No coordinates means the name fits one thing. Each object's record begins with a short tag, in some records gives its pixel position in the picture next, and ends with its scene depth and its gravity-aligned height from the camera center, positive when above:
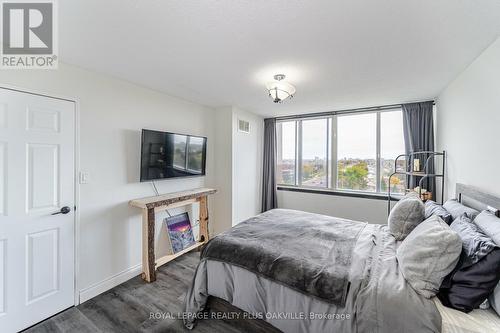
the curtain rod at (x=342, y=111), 3.66 +1.06
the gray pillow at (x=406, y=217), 1.92 -0.47
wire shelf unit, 2.92 +0.01
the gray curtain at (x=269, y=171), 4.69 -0.11
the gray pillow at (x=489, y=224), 1.24 -0.37
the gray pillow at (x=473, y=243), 1.14 -0.44
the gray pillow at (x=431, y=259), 1.25 -0.57
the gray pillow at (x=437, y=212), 1.75 -0.41
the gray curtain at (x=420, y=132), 3.30 +0.55
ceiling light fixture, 2.36 +0.89
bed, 1.19 -0.81
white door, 1.75 -0.38
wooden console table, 2.50 -0.65
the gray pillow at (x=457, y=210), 1.66 -0.37
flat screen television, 2.68 +0.15
